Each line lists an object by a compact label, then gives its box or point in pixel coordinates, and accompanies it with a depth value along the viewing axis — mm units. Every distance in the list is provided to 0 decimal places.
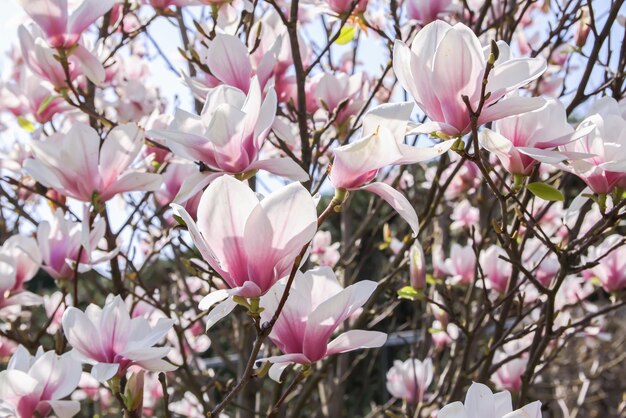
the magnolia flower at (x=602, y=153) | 1402
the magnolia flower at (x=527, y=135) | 1373
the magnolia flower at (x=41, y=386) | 1472
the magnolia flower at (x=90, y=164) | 1567
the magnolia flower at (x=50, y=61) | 1725
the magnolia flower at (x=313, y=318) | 1343
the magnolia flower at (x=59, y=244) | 1743
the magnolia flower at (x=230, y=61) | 1565
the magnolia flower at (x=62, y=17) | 1653
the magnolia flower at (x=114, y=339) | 1420
